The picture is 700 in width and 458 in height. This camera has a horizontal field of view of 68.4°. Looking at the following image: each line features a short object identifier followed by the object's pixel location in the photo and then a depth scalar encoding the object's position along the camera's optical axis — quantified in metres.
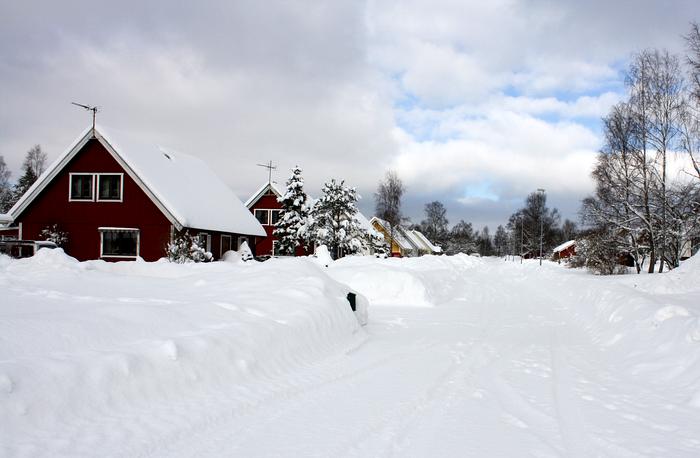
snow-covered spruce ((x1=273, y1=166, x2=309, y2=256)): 41.91
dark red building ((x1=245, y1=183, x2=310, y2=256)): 50.56
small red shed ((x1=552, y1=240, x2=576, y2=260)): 94.73
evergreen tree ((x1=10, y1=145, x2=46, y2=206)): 63.81
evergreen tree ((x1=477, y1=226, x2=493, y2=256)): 164.38
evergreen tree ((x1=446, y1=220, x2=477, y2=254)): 117.28
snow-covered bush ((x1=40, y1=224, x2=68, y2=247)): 26.38
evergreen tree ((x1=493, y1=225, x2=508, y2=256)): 152.75
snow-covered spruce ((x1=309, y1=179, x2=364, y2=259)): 44.28
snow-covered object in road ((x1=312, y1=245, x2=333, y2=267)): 20.47
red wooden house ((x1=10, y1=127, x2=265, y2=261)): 26.06
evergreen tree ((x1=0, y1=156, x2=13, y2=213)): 61.56
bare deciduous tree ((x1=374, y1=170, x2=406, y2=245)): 63.72
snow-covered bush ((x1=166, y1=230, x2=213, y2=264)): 23.44
